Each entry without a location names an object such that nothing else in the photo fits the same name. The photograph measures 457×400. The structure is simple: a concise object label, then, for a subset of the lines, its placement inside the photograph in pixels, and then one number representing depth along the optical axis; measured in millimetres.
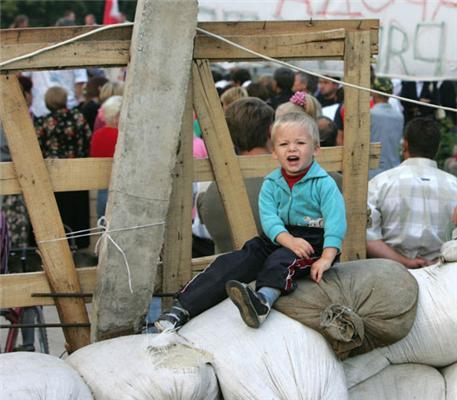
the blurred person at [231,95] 7160
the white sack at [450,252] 4137
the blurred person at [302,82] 8969
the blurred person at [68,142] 8312
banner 7363
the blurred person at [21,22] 14203
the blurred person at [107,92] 9023
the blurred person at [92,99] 9938
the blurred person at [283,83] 8828
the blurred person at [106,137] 7207
